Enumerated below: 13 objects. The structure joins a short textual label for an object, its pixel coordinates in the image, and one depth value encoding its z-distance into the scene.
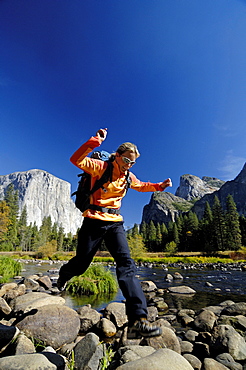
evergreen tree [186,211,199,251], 73.25
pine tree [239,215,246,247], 63.06
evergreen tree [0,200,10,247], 43.18
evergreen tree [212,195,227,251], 60.78
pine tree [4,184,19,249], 62.09
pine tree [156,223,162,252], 84.50
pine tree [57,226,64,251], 92.91
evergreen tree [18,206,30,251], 79.06
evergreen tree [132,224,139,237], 95.01
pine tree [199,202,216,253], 63.61
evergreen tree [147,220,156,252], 86.81
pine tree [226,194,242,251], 57.20
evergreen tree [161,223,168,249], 82.41
